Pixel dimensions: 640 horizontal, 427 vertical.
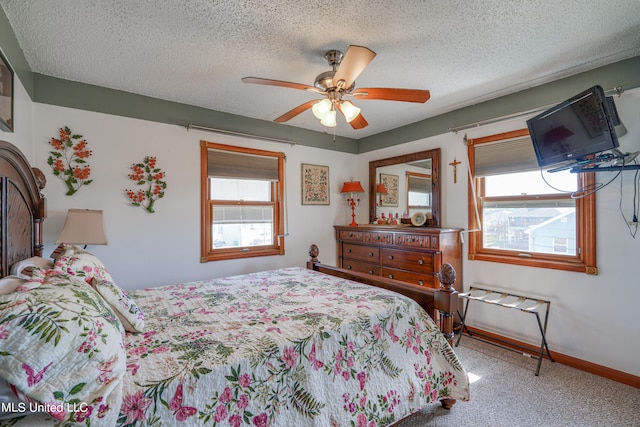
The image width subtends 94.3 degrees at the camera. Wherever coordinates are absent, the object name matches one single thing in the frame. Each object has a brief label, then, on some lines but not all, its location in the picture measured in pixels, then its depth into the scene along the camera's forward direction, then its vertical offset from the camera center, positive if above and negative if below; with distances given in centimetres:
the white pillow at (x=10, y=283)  110 -26
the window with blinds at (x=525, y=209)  251 +7
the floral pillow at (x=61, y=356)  80 -40
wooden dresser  303 -39
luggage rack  248 -76
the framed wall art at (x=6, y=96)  165 +71
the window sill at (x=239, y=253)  330 -42
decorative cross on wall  334 +53
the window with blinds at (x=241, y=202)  331 +19
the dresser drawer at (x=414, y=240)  307 -25
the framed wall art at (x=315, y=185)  406 +46
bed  86 -56
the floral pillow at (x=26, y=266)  138 -24
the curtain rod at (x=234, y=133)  313 +98
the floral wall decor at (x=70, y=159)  251 +51
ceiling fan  188 +85
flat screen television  188 +62
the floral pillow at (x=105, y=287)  143 -34
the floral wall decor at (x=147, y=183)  285 +34
